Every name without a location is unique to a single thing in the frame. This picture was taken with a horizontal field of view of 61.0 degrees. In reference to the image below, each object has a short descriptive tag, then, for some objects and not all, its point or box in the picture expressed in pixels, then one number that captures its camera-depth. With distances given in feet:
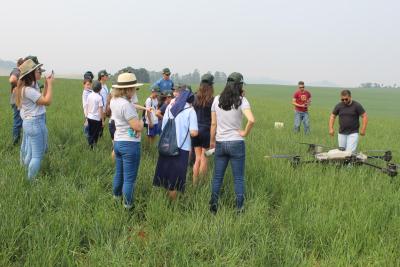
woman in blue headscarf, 14.25
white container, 43.58
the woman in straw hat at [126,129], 13.25
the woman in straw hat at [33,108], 14.37
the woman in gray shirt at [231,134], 13.75
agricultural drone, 20.15
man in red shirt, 37.96
